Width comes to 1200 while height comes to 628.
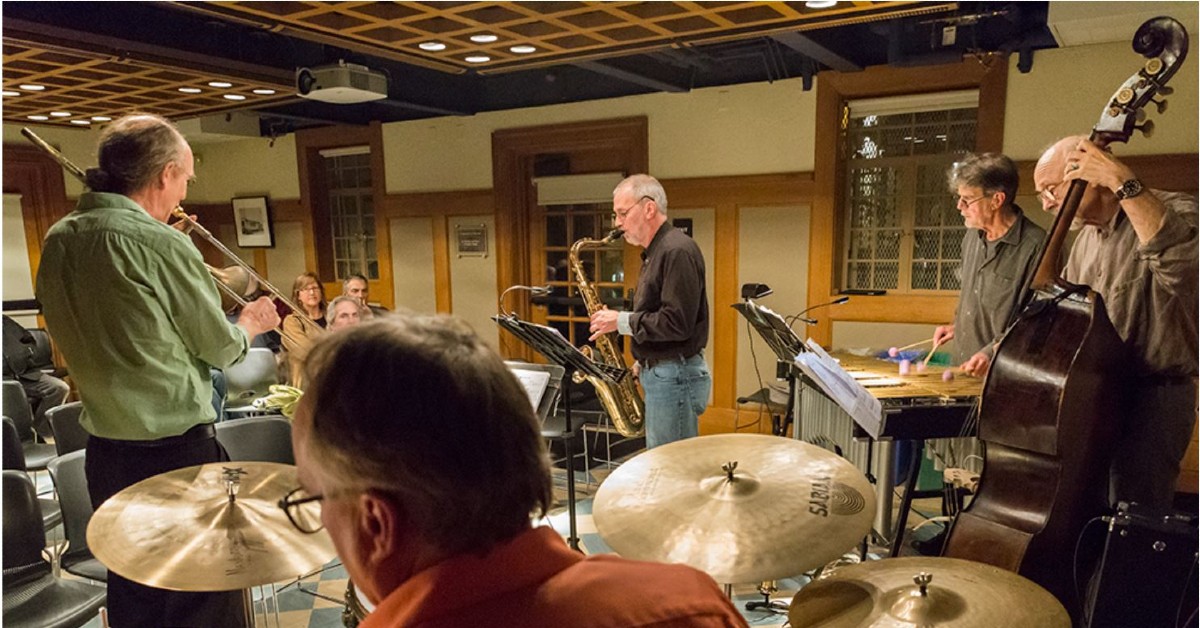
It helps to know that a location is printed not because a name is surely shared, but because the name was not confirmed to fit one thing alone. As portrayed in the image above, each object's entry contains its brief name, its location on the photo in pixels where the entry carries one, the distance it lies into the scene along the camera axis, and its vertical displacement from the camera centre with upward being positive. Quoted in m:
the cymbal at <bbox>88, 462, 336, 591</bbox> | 1.45 -0.65
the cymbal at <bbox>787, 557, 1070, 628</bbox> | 1.26 -0.69
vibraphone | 2.39 -0.72
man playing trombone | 1.93 -0.28
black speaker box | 1.73 -0.86
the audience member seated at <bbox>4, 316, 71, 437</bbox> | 4.96 -1.06
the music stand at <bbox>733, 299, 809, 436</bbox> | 2.66 -0.43
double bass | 1.91 -0.56
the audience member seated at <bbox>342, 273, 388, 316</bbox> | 5.52 -0.51
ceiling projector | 4.27 +0.81
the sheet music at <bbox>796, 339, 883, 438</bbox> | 2.04 -0.51
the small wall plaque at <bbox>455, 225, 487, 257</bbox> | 6.27 -0.18
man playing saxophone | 3.07 -0.44
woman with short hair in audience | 5.25 -0.54
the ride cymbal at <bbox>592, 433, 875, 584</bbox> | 1.40 -0.60
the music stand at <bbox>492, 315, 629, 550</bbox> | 2.70 -0.49
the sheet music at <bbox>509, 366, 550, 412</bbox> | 2.85 -0.64
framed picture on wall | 7.36 +0.00
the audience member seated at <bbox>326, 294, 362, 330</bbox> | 4.12 -0.51
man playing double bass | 1.94 -0.27
